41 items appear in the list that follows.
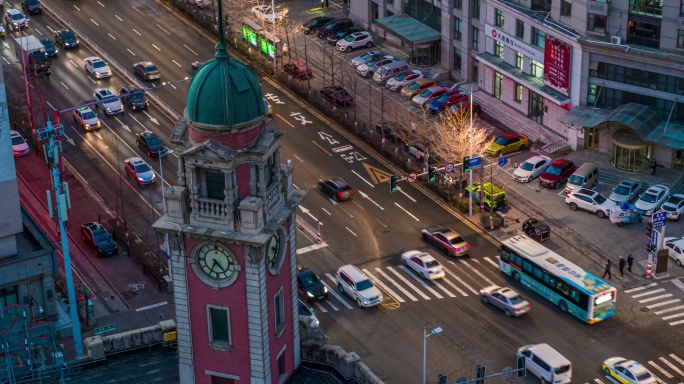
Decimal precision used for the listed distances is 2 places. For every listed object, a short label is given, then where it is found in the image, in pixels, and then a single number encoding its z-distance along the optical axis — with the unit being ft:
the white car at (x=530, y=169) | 462.19
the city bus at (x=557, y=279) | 381.19
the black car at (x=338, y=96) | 515.09
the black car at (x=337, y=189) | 451.94
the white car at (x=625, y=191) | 441.27
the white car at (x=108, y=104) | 516.73
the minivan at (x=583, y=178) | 450.30
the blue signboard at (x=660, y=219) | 400.67
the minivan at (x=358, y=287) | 394.73
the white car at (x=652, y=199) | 437.58
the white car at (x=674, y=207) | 433.89
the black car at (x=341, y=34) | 574.97
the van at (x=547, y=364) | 356.96
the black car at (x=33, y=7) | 603.67
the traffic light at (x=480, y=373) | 271.08
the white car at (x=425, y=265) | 407.64
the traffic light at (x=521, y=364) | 290.31
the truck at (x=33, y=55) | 531.91
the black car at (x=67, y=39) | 572.51
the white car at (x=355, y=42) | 567.59
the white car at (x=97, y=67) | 548.31
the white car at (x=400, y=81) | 532.32
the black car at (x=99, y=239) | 423.23
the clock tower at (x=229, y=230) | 236.22
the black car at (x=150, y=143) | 484.74
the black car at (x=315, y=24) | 586.86
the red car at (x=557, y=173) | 456.86
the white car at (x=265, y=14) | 552.53
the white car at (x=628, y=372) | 356.59
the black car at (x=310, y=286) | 397.80
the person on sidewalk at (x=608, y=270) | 401.70
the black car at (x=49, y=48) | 565.94
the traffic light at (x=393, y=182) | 420.23
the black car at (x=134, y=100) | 517.14
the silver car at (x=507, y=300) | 388.57
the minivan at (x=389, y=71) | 538.47
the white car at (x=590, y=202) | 437.17
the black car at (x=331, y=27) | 580.30
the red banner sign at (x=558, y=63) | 472.03
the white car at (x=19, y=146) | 485.56
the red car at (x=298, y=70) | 538.47
